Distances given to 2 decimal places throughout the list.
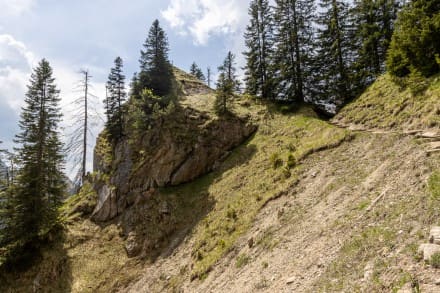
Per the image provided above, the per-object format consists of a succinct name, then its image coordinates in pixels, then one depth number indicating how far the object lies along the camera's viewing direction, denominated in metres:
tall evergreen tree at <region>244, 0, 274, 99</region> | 33.50
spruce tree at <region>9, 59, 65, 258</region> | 20.41
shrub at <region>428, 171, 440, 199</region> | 7.39
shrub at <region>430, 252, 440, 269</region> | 5.31
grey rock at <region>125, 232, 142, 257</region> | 19.05
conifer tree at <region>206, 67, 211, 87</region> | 81.64
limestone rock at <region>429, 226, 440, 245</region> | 5.83
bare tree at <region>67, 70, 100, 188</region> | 29.88
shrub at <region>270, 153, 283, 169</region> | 18.13
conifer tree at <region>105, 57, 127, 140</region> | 30.31
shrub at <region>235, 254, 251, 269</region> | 11.45
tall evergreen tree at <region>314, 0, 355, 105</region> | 28.14
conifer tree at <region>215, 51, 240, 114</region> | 26.83
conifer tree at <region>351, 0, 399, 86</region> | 26.14
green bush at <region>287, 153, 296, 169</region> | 16.66
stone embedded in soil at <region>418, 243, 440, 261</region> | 5.56
